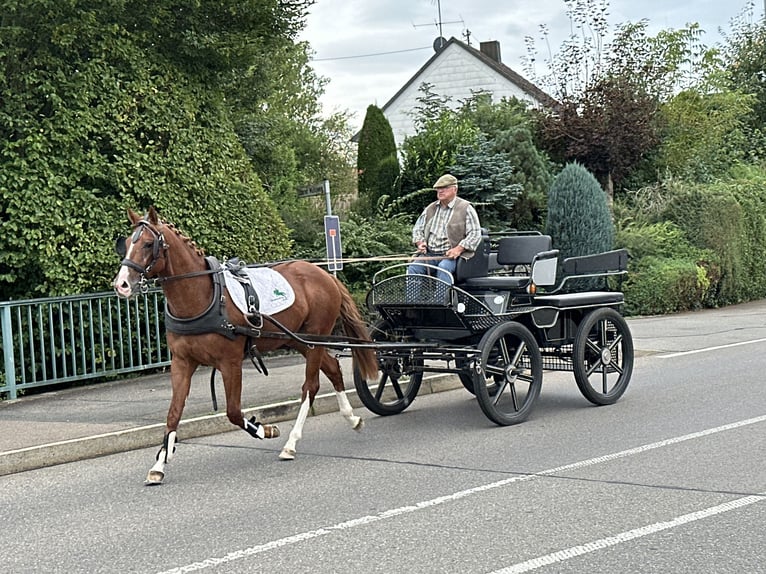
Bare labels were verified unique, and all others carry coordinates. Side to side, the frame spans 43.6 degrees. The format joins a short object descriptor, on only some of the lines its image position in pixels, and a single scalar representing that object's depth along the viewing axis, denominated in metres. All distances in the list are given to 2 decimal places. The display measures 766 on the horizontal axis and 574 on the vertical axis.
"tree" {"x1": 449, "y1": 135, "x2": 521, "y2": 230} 20.17
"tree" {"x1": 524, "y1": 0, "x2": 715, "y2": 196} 23.41
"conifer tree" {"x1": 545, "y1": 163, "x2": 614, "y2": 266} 19.06
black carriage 8.58
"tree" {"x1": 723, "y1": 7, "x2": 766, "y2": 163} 35.59
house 37.03
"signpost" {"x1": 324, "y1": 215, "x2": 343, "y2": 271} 11.41
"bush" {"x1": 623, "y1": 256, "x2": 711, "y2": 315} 19.47
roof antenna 39.00
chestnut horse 6.88
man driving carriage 9.01
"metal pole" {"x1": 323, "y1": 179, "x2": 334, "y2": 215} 12.58
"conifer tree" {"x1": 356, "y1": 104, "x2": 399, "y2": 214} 21.51
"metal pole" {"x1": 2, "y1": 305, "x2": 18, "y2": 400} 10.23
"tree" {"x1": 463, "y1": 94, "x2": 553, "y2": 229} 21.22
